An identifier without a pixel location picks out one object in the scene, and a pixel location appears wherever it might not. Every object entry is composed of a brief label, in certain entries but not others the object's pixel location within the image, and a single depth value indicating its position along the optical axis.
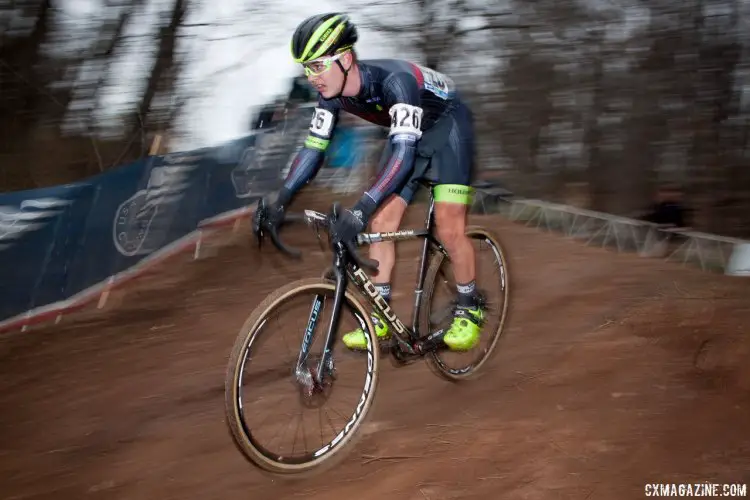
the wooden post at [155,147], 9.43
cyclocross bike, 3.03
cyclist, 3.27
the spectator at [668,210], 11.16
